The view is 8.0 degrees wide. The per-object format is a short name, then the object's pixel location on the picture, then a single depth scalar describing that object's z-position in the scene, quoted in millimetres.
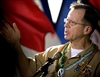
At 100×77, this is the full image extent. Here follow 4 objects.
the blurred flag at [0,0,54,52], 6440
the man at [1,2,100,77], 5238
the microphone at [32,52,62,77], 4959
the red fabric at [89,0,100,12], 6330
